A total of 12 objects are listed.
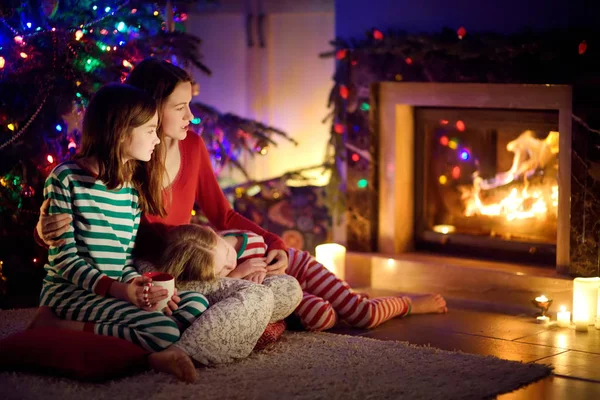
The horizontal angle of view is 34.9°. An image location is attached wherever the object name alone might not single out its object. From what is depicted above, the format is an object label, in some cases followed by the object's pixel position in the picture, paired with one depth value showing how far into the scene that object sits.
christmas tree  3.87
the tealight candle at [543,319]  3.78
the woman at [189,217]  2.99
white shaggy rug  2.72
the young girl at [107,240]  2.97
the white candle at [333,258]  4.28
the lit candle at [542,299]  3.80
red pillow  2.83
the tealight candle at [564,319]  3.72
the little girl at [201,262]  3.15
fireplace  4.13
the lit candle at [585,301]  3.65
